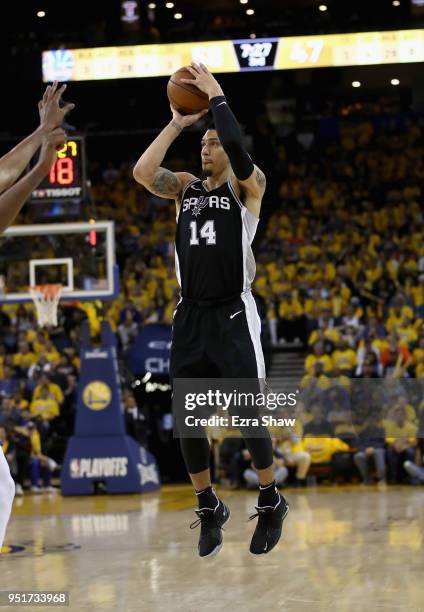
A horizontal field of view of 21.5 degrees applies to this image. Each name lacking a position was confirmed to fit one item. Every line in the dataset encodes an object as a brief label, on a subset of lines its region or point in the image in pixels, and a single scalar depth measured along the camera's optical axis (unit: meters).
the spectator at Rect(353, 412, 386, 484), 15.69
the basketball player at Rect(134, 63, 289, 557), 6.21
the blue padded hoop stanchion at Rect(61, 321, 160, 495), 16.47
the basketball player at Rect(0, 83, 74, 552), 4.66
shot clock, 14.25
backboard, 15.16
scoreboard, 12.32
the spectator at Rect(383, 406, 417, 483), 15.44
